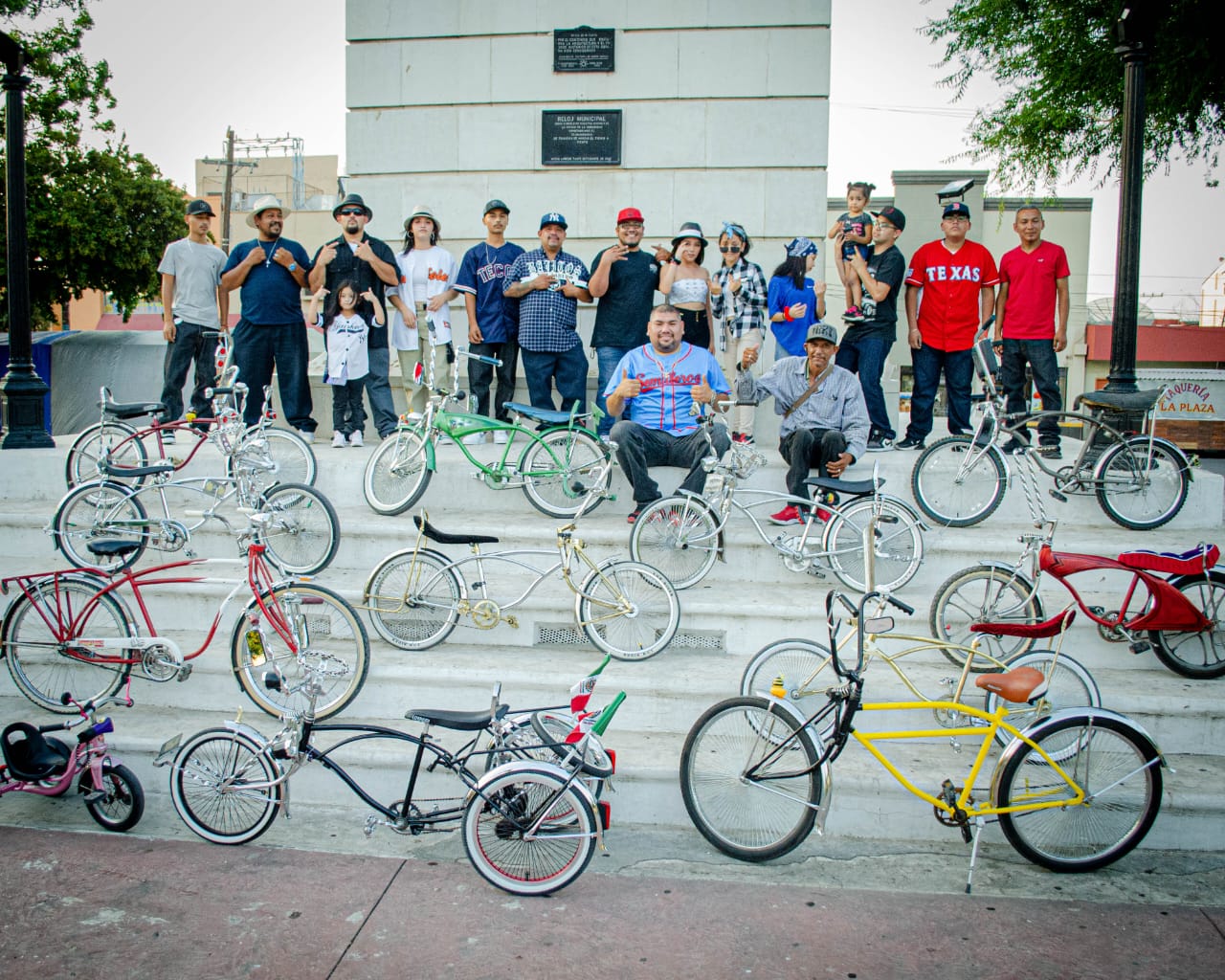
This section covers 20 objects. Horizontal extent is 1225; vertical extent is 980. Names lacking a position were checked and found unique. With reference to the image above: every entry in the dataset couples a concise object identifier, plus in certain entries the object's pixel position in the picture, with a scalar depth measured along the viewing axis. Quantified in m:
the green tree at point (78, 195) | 20.67
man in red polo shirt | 8.19
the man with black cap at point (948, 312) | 8.21
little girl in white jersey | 8.30
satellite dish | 33.34
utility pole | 29.69
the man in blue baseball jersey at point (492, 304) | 8.68
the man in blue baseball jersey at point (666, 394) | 7.04
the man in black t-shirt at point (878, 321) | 8.20
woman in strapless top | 8.15
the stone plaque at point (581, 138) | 10.05
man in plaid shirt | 8.33
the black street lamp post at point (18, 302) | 8.43
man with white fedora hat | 8.48
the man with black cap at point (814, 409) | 6.94
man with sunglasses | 8.41
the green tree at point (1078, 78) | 9.52
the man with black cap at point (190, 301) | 8.80
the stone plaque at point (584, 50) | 9.94
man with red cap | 8.21
